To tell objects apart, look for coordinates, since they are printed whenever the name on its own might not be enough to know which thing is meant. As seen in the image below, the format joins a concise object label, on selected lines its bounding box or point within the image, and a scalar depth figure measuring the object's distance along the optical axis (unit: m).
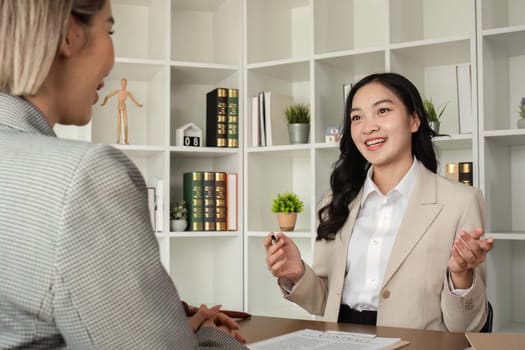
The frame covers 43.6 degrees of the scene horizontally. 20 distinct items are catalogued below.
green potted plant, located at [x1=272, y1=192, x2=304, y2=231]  3.55
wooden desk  1.39
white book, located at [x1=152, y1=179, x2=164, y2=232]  3.53
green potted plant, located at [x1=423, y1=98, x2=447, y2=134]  3.12
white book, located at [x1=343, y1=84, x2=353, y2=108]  3.39
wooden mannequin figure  3.56
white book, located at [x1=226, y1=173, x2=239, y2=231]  3.66
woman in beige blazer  2.04
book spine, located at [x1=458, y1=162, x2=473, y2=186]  3.07
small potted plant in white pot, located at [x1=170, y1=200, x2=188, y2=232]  3.60
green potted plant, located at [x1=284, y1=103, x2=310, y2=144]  3.54
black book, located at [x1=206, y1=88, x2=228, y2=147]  3.64
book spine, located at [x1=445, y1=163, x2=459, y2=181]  3.12
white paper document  1.35
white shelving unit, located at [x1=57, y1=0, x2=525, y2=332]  3.13
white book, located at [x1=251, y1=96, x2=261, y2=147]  3.64
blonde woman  0.69
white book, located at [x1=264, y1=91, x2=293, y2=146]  3.59
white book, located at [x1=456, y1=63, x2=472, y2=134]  3.04
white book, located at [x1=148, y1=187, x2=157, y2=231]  3.53
